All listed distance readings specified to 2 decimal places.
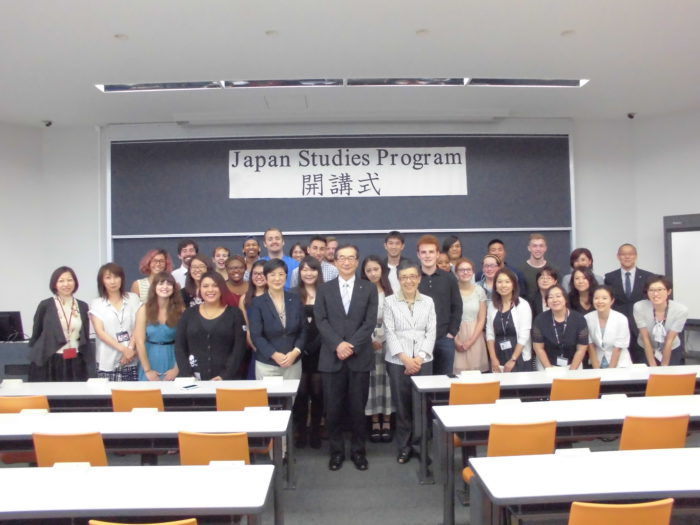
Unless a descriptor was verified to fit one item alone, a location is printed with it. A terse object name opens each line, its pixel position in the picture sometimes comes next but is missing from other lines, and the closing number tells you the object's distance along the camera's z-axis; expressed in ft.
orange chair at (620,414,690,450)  7.70
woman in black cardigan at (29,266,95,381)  12.91
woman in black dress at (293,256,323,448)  13.23
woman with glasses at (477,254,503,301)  14.56
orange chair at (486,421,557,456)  7.52
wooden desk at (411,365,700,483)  10.64
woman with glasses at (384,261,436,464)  12.01
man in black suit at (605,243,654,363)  16.28
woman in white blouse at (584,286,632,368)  12.92
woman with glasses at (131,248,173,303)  14.20
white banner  20.45
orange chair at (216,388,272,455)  9.81
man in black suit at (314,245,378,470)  11.79
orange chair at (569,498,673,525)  5.08
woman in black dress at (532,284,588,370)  12.76
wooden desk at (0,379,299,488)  10.44
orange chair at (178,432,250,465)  7.33
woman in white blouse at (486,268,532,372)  13.15
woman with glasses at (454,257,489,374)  13.89
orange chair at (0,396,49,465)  9.56
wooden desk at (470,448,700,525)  5.75
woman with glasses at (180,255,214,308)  13.93
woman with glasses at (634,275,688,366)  13.62
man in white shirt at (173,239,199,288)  15.96
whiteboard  19.99
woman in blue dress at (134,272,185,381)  12.75
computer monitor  16.87
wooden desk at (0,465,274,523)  5.53
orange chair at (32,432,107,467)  7.42
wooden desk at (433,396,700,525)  8.27
